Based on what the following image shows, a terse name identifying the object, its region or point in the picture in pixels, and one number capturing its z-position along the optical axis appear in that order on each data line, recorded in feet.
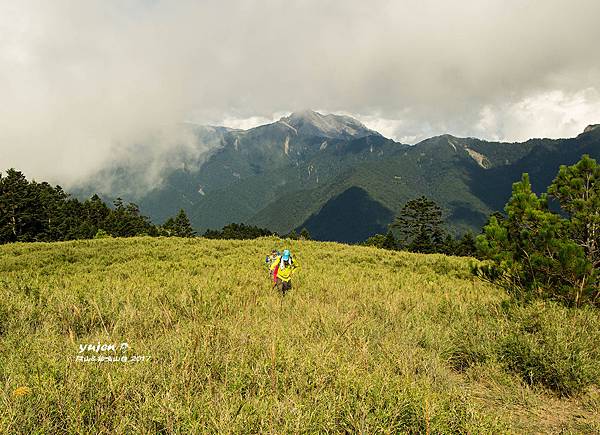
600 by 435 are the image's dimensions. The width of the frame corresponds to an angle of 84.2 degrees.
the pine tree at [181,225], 306.96
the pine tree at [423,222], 234.17
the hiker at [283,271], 32.17
